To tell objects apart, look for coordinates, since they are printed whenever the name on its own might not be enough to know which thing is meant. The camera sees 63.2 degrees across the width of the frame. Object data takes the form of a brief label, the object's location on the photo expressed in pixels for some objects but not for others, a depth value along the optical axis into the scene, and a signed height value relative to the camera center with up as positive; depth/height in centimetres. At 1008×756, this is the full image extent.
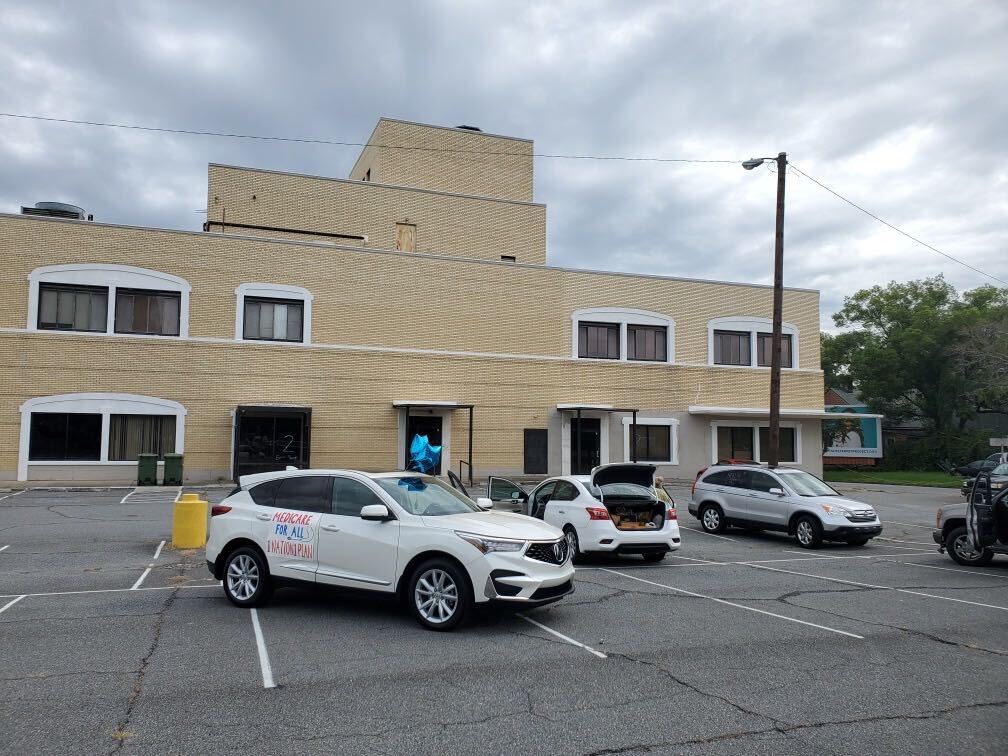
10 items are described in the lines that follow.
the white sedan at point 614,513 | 1295 -121
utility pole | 2169 +380
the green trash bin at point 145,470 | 2623 -125
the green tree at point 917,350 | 5734 +678
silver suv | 1598 -133
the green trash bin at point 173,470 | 2647 -125
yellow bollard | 1400 -156
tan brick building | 2692 +358
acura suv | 806 -114
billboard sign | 5725 +34
